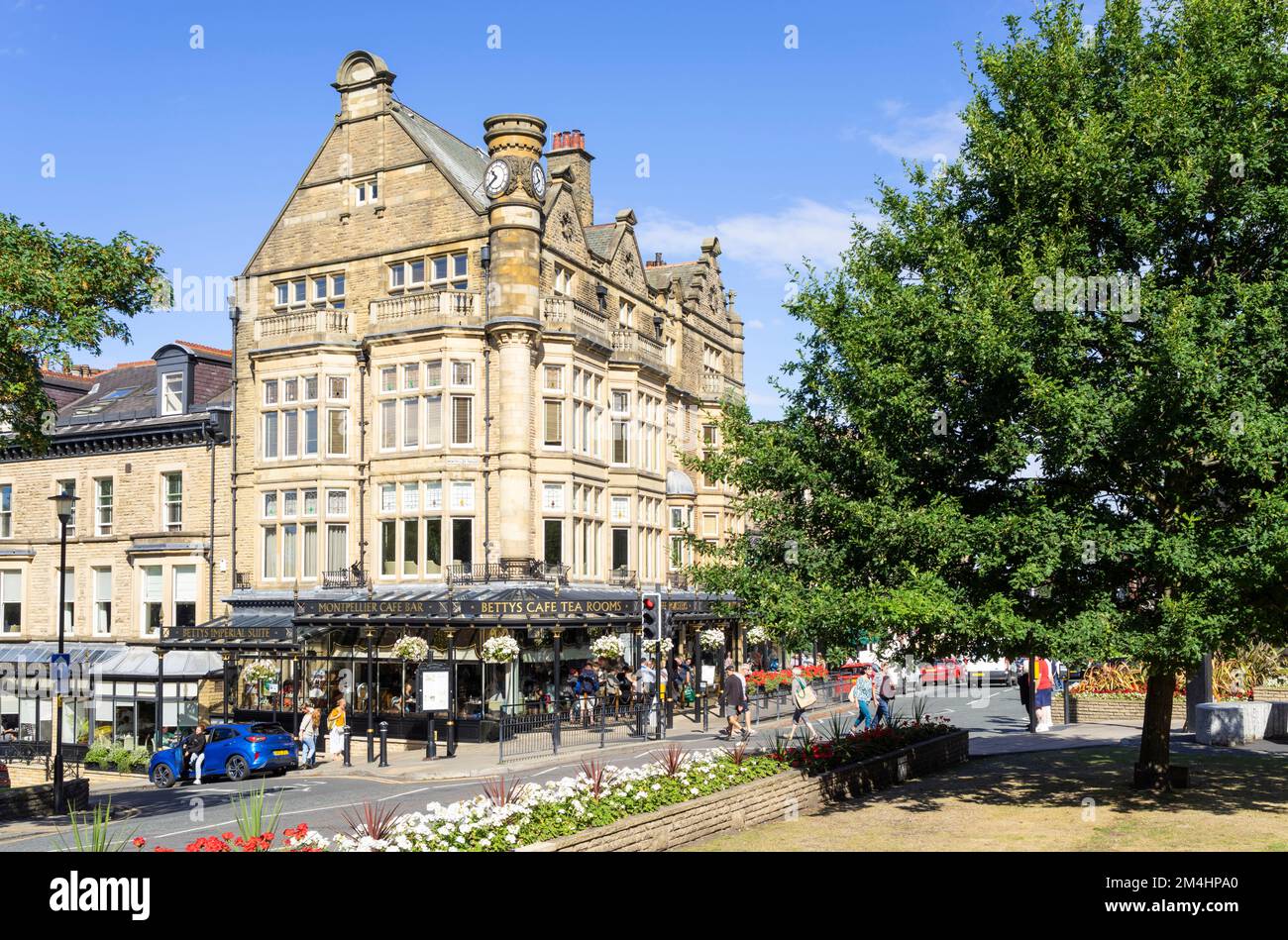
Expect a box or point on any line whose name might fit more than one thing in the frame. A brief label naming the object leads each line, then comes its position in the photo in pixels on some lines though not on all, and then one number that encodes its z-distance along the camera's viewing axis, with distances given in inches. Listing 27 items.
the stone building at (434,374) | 1459.2
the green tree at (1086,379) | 598.5
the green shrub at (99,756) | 1321.4
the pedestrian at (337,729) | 1266.0
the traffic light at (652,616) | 1101.7
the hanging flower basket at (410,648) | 1264.8
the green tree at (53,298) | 740.6
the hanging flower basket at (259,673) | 1342.3
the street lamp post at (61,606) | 839.8
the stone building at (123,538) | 1622.8
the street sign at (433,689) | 1190.9
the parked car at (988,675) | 1988.2
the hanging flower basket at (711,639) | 1423.5
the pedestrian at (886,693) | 1097.4
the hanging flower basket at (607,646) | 1307.8
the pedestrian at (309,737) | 1177.4
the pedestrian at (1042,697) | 1162.0
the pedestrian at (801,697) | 1232.8
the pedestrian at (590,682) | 1416.1
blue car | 1115.3
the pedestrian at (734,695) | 1190.9
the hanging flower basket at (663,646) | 1467.2
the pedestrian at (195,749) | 1132.5
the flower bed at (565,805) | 467.8
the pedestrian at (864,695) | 1102.4
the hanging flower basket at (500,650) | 1216.2
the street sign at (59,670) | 908.3
